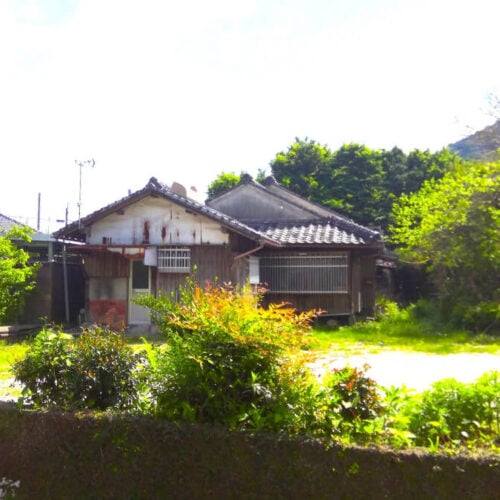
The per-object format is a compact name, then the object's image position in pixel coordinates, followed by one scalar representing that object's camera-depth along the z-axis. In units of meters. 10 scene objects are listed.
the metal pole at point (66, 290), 14.44
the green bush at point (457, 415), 3.02
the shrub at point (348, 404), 3.08
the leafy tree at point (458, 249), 11.58
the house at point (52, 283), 13.99
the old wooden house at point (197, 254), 12.51
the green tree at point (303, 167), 27.55
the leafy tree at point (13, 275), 12.19
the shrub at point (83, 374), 3.63
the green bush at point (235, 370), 3.16
